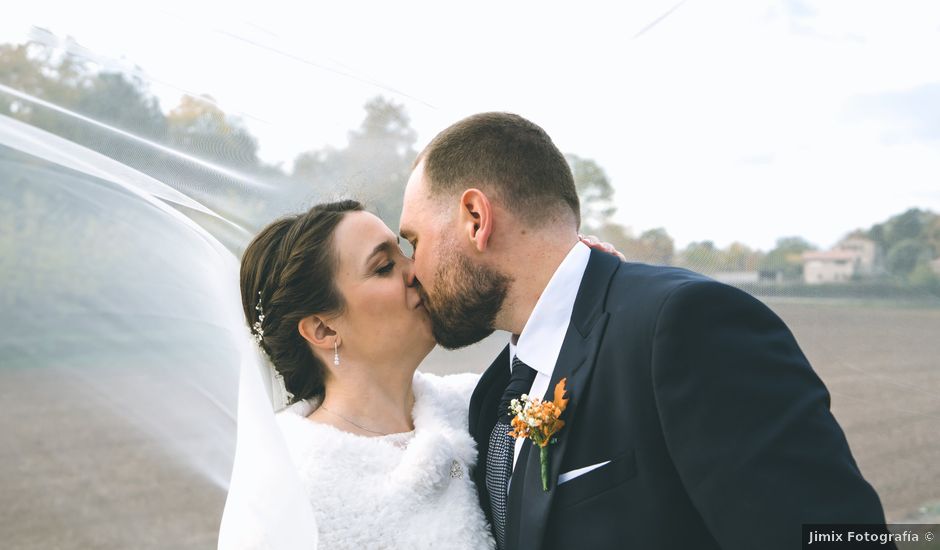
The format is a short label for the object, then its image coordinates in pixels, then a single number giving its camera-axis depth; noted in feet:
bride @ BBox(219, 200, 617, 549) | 2.87
